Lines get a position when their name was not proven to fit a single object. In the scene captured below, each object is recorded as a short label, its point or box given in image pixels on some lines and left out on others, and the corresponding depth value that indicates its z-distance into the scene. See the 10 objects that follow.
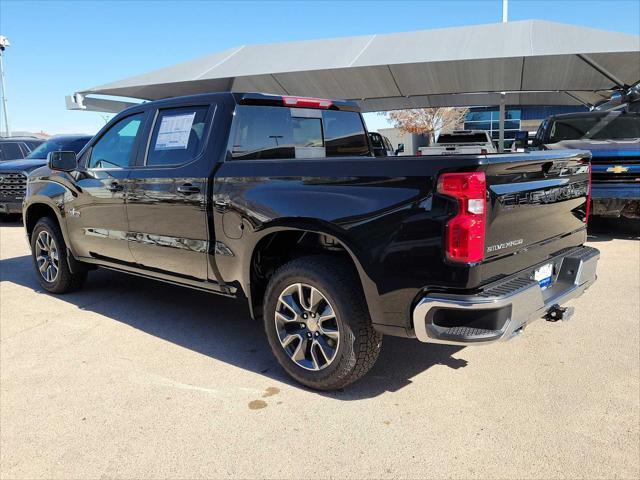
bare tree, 40.44
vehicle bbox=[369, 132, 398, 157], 12.74
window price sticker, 4.18
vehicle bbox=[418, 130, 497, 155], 16.08
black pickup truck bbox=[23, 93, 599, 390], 2.78
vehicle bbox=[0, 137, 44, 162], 14.39
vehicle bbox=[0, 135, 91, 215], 11.67
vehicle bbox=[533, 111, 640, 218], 7.86
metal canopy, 15.12
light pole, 36.94
